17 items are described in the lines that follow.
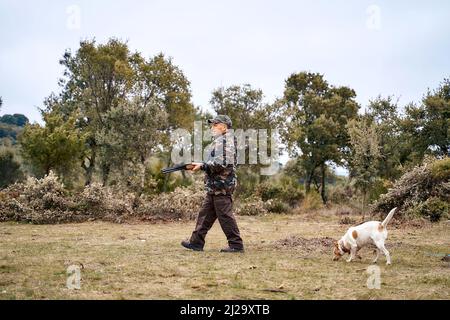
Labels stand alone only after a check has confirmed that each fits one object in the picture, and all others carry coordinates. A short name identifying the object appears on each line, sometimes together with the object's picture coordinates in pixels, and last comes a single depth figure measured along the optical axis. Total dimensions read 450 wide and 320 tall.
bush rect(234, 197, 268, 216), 19.73
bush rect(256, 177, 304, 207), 24.09
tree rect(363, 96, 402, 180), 31.12
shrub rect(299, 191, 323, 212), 22.55
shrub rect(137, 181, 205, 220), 15.99
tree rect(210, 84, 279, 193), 30.39
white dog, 7.29
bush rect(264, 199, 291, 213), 20.89
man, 8.12
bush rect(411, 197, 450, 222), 15.04
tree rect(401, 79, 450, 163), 30.19
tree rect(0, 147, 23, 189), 32.06
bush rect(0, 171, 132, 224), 14.79
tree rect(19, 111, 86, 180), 22.80
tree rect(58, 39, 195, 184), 29.62
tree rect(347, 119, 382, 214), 18.22
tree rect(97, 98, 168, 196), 22.89
